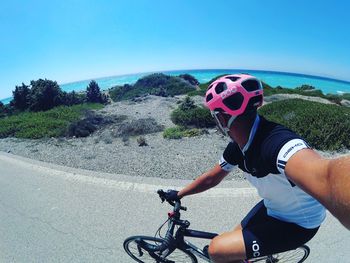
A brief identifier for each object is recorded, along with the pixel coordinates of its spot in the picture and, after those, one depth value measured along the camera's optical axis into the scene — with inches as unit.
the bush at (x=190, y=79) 2105.1
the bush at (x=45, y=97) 1115.3
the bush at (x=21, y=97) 1227.7
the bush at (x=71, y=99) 1186.0
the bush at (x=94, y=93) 1443.2
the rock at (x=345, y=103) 954.4
